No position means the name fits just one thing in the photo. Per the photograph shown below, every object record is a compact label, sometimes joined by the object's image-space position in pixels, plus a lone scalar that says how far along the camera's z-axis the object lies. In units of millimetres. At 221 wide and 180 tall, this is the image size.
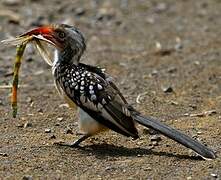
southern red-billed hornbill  12094
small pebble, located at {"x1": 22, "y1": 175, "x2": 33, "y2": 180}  10758
